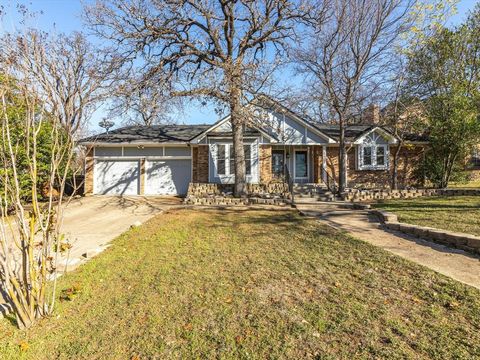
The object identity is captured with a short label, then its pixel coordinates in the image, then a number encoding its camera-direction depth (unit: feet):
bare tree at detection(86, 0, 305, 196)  38.93
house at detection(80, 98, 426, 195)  52.47
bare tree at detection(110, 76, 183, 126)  42.04
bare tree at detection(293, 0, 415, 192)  42.88
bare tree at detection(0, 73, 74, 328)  10.42
